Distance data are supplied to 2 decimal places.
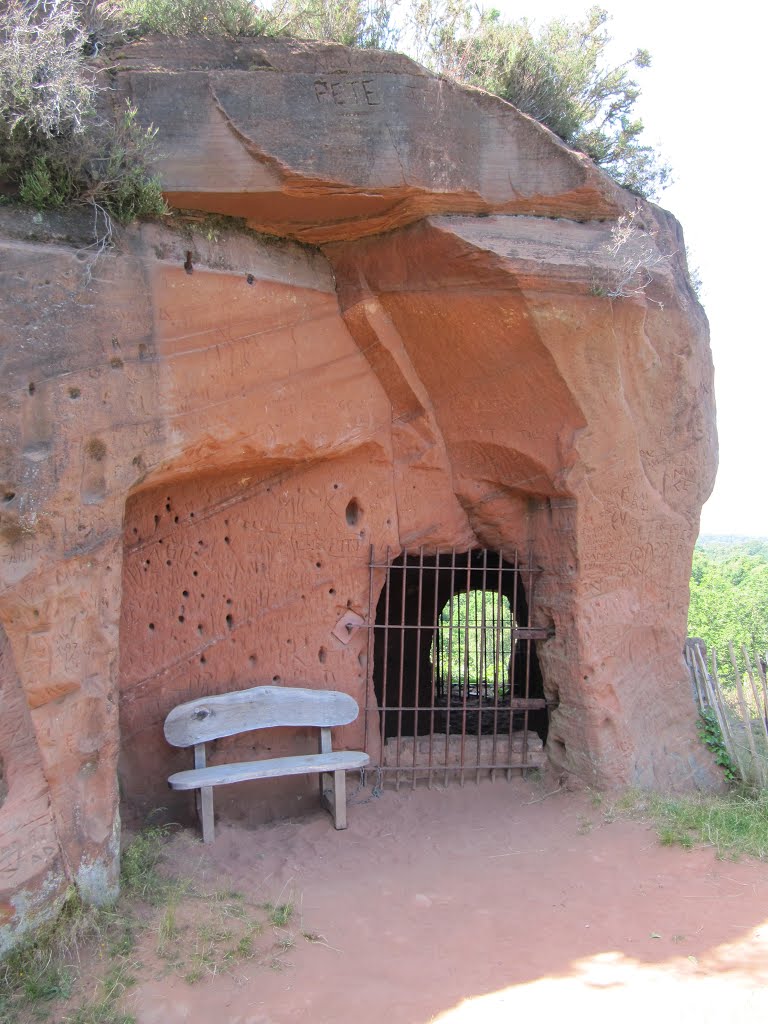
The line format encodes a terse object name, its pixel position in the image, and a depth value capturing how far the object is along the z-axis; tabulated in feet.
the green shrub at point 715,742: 20.27
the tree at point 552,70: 18.49
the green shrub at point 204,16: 15.17
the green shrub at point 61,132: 12.58
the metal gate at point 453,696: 20.12
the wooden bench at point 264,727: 16.15
